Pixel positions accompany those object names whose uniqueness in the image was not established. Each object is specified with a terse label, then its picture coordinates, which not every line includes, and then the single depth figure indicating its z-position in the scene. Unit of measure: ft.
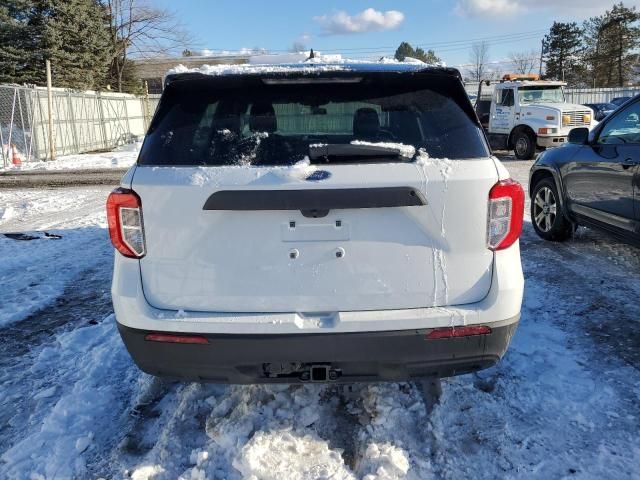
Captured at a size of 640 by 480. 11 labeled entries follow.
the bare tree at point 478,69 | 270.71
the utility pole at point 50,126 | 62.60
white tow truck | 53.26
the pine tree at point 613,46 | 202.80
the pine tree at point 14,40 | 86.94
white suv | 7.85
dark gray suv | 16.53
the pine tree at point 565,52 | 216.95
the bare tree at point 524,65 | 299.17
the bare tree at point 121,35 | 122.60
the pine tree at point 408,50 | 228.18
